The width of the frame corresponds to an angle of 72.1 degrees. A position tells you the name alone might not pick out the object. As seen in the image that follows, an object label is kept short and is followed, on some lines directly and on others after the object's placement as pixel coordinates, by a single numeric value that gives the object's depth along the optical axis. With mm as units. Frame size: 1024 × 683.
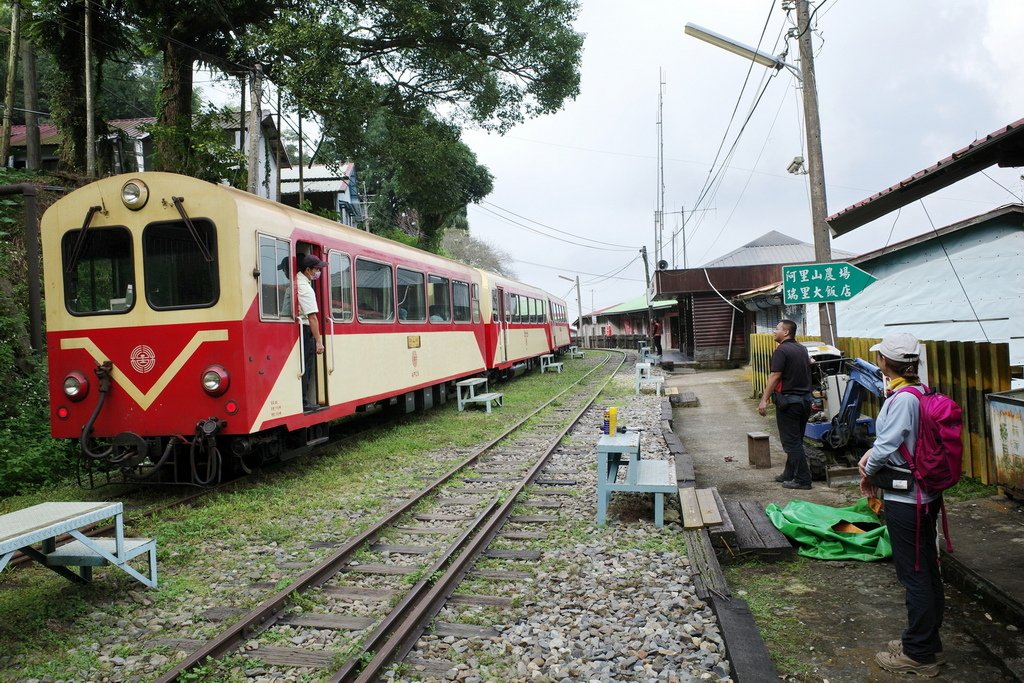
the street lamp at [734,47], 10992
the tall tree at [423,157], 19359
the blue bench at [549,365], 24488
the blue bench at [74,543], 3957
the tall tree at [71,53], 17844
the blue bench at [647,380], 16520
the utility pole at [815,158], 9930
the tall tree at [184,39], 16062
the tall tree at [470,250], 54897
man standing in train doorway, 7801
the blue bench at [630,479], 5969
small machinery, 7621
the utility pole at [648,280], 33025
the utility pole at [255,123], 14414
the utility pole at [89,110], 16922
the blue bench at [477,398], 13716
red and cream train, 6715
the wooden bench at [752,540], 5238
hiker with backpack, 3457
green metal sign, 7941
